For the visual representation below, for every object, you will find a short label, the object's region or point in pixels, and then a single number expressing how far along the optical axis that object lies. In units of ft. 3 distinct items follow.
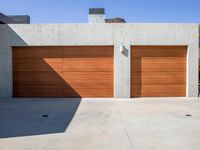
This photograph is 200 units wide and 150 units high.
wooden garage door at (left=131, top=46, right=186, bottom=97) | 22.15
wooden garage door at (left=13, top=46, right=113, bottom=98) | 22.30
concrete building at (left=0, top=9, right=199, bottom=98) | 21.80
